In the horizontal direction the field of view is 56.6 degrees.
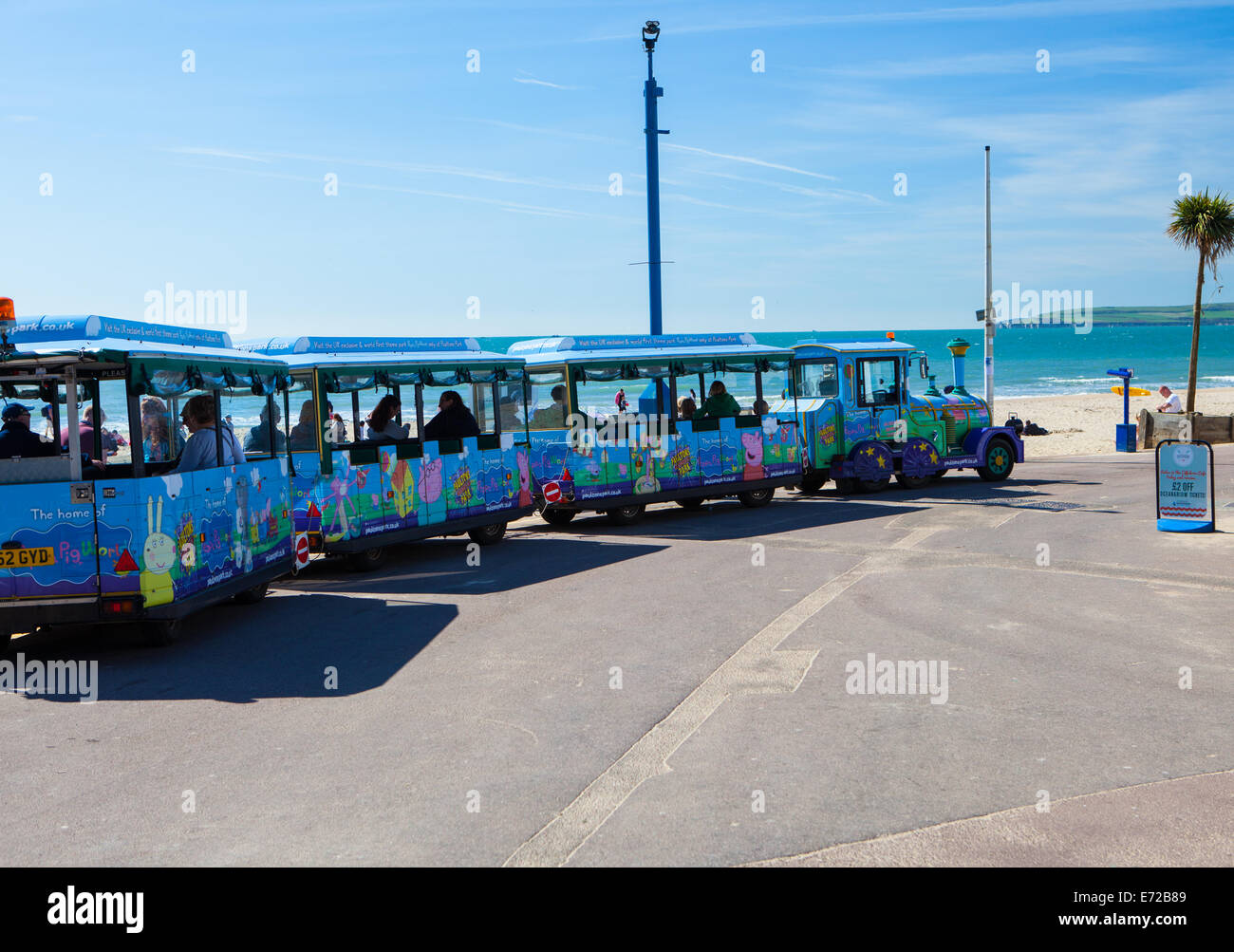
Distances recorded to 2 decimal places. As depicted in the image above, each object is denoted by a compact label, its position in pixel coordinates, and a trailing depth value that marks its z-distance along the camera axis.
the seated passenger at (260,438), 11.91
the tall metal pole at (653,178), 22.89
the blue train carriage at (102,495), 8.93
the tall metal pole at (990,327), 29.21
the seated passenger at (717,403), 18.53
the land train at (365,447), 8.97
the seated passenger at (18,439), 9.63
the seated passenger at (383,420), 14.17
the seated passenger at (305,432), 13.27
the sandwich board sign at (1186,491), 14.69
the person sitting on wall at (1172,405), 29.18
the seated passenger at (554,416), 16.86
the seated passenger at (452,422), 14.89
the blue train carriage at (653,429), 16.78
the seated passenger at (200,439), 10.28
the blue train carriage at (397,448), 13.22
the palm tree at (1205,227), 32.62
